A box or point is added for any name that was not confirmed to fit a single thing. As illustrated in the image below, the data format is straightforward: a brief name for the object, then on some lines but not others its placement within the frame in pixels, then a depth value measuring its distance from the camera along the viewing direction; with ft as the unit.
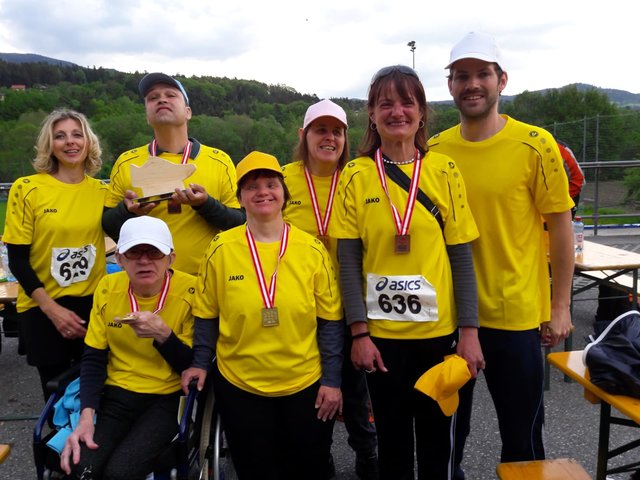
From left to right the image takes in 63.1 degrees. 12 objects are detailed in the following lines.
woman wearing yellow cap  6.34
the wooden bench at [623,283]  14.10
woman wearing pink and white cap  8.23
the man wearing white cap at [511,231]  6.53
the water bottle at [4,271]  13.35
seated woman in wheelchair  6.54
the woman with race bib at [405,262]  6.18
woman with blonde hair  8.34
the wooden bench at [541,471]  6.11
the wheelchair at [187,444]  6.29
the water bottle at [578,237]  13.83
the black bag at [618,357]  6.02
